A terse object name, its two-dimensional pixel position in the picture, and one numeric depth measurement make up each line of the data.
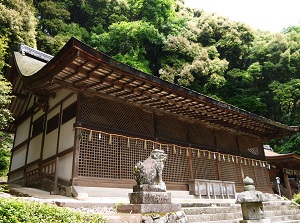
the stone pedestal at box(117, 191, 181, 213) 5.41
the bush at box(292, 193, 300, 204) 14.06
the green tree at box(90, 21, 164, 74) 28.62
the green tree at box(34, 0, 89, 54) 28.23
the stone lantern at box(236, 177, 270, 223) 5.93
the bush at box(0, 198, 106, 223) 3.17
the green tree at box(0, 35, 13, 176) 18.84
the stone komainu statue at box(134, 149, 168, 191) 5.88
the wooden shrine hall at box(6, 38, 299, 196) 8.97
